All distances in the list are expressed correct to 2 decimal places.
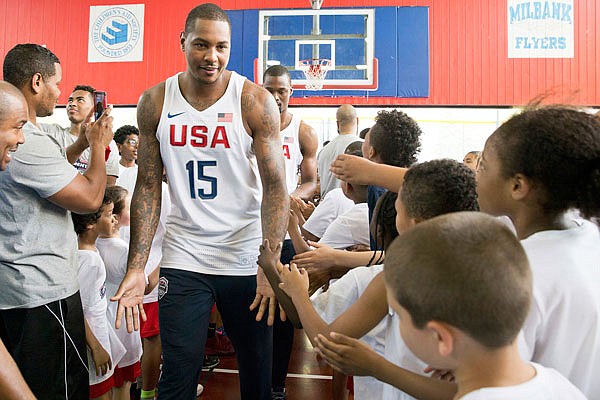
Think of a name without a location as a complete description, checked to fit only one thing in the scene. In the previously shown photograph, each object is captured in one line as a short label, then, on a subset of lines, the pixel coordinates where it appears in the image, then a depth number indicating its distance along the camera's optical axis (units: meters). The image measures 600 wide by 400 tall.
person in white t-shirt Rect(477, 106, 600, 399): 1.23
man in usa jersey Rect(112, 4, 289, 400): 2.32
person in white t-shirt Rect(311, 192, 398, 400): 1.95
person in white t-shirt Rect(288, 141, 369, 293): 2.79
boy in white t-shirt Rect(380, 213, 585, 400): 1.03
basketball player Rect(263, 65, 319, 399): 3.32
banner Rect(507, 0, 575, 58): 10.33
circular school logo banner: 11.34
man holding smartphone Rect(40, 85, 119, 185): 4.37
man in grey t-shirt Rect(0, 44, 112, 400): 2.13
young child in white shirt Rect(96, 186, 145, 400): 3.12
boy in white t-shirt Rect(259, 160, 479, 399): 1.63
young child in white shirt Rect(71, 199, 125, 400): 2.61
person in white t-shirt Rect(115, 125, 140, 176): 5.55
